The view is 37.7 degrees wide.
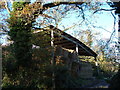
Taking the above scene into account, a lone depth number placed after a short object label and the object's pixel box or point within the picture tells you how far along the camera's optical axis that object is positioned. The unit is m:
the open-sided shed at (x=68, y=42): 9.85
